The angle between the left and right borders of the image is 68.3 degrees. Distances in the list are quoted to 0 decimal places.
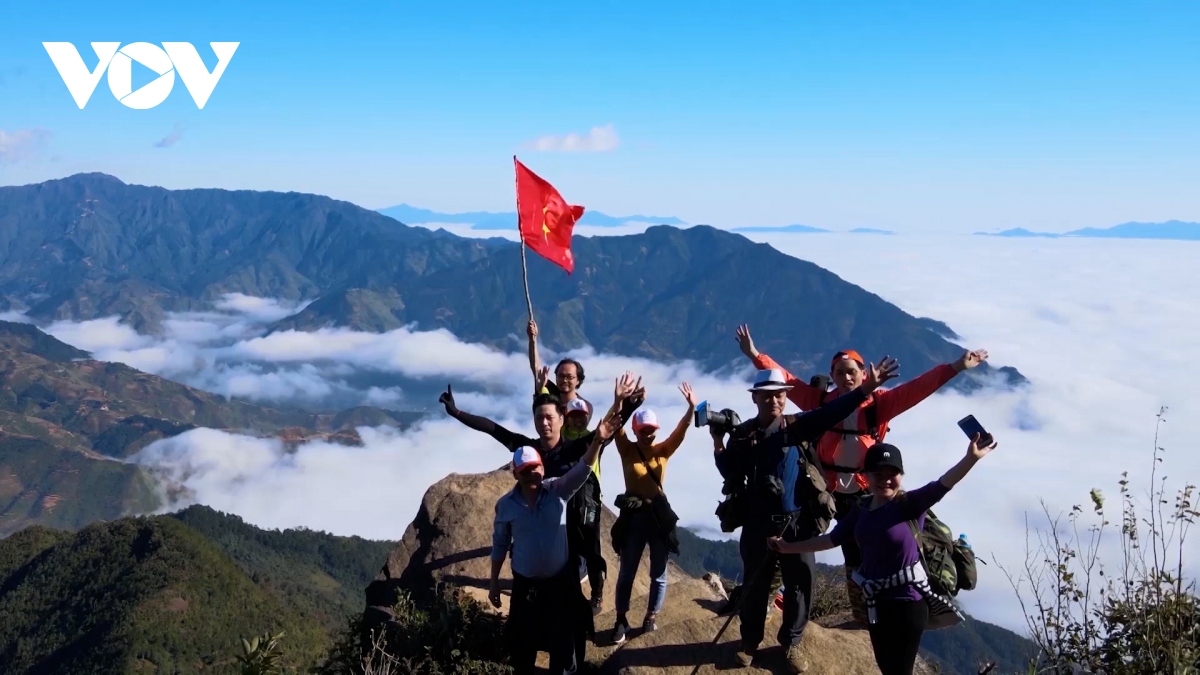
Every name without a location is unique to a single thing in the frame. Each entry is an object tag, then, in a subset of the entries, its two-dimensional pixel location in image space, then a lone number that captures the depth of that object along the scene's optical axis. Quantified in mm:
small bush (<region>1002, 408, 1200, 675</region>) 6793
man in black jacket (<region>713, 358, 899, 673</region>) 7465
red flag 14125
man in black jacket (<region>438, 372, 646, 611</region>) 7762
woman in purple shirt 6344
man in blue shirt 7625
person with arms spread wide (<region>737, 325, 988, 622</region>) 8211
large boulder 11578
